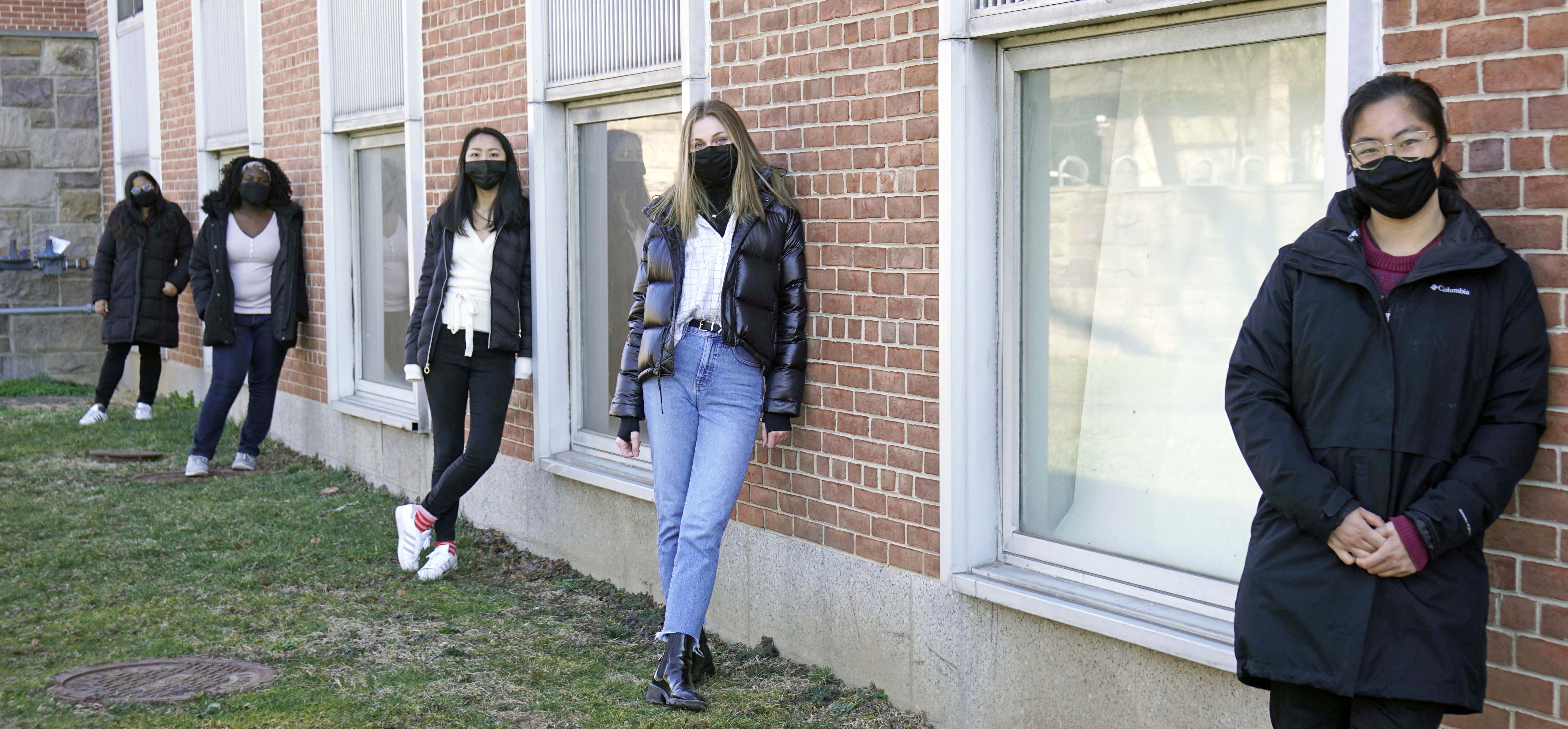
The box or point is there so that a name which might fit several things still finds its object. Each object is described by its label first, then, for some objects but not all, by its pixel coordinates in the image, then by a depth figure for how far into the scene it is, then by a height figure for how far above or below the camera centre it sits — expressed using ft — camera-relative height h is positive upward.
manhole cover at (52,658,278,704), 16.83 -4.68
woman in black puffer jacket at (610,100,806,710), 16.16 -0.77
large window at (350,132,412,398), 30.32 +0.24
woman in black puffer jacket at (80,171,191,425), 37.70 +0.19
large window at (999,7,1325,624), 12.73 -0.11
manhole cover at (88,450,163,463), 34.32 -4.10
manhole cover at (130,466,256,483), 31.45 -4.24
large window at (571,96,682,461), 21.62 +0.65
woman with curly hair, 31.63 -0.25
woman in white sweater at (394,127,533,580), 21.88 -0.69
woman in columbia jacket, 9.23 -1.09
